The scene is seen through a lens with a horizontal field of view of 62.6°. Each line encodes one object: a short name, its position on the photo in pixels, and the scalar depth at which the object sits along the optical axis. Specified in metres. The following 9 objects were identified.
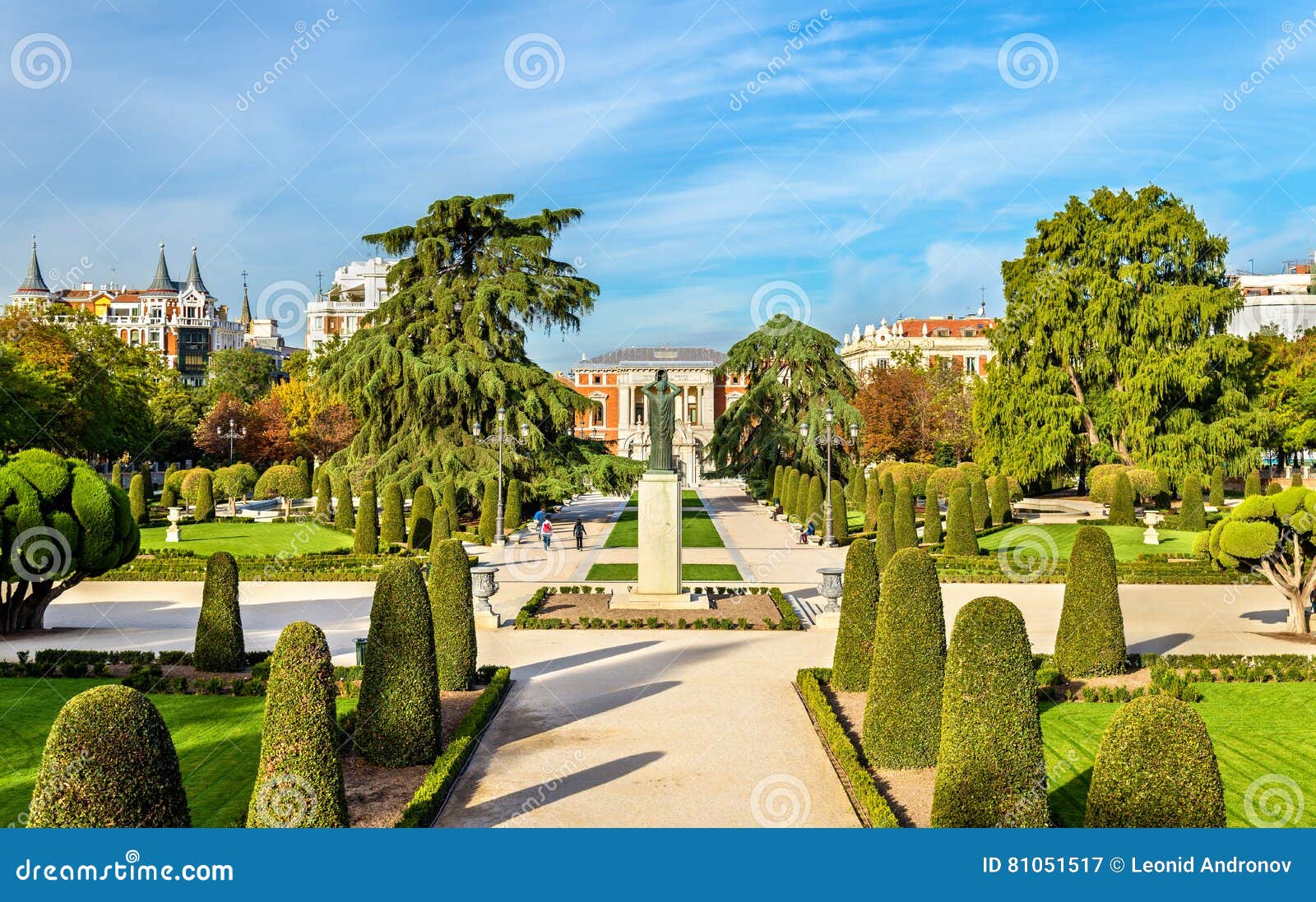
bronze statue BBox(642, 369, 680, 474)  20.03
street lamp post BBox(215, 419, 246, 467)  55.50
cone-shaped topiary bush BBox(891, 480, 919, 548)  27.38
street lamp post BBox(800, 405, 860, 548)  31.46
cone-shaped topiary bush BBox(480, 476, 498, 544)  32.56
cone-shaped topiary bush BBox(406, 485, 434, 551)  30.20
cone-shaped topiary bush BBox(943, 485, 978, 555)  27.58
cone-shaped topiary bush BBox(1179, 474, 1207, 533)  34.81
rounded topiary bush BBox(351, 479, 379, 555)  27.73
